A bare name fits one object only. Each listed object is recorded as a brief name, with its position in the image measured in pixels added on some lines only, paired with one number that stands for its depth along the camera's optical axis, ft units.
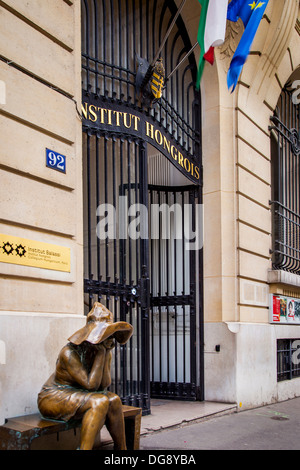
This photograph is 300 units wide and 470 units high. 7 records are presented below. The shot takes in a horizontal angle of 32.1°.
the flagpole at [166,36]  24.78
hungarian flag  24.64
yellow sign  16.85
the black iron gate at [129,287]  23.11
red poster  34.71
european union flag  27.12
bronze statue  15.29
